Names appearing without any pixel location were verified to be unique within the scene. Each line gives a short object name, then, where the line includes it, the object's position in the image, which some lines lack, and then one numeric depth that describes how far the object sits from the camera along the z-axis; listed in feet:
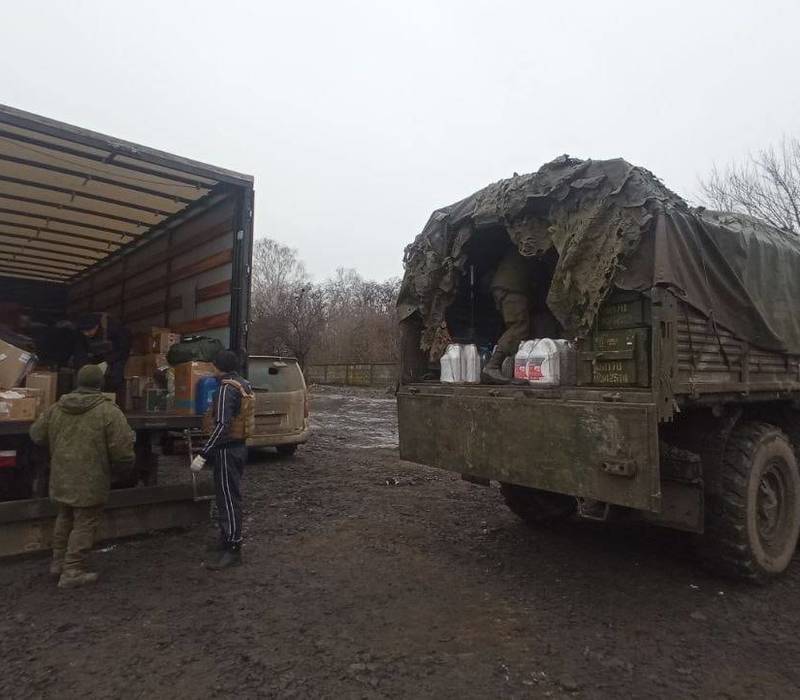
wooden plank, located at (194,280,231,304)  21.02
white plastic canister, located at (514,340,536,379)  15.20
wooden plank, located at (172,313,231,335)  21.02
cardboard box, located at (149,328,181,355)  22.29
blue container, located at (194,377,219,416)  19.27
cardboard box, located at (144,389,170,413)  19.77
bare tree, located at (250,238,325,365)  119.44
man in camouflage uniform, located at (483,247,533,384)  17.08
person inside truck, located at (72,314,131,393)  21.02
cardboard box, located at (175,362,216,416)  19.40
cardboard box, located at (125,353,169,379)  21.89
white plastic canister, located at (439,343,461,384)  17.34
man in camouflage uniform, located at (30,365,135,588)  13.96
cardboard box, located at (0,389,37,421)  14.85
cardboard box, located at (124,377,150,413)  21.07
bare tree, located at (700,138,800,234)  61.05
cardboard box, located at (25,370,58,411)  16.31
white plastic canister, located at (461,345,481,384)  17.25
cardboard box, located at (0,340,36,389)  16.02
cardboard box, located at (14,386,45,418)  15.53
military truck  12.46
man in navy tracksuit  15.61
